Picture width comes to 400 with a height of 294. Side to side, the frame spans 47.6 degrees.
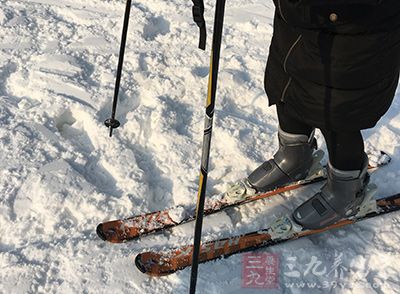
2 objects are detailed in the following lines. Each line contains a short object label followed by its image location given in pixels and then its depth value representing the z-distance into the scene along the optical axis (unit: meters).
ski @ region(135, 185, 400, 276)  2.29
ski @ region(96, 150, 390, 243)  2.45
